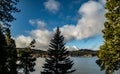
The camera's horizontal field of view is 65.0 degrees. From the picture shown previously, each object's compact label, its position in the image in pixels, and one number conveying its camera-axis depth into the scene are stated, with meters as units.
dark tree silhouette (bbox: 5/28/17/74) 18.25
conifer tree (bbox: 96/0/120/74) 10.61
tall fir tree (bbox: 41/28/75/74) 16.77
